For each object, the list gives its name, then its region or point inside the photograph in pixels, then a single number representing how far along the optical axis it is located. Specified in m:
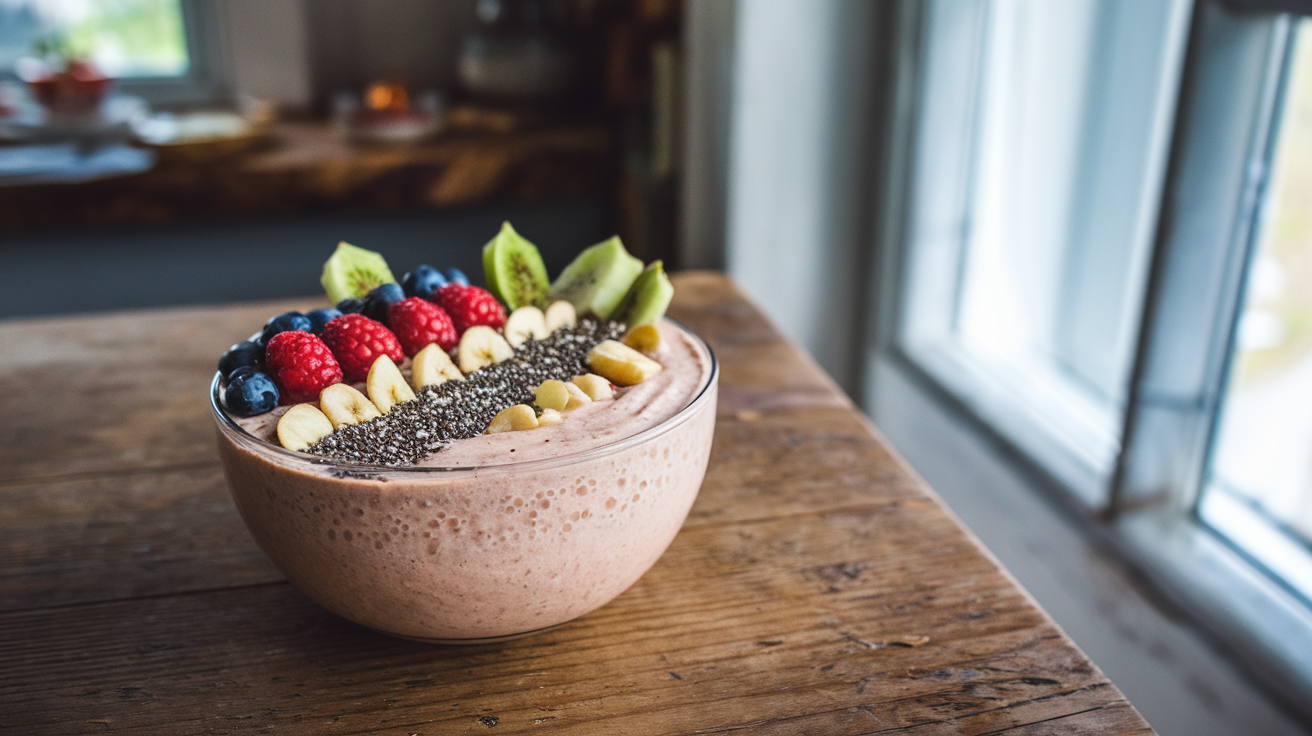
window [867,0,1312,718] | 0.90
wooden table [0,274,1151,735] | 0.51
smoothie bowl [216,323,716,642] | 0.48
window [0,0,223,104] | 2.53
